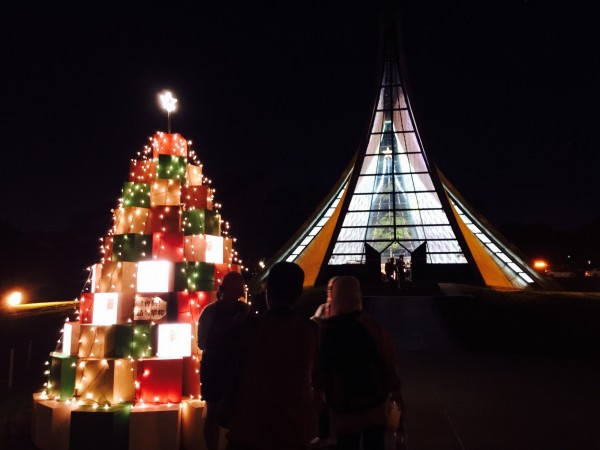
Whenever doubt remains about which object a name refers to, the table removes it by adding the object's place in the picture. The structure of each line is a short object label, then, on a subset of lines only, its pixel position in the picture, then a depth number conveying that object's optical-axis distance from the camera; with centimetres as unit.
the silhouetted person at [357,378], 322
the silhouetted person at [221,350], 250
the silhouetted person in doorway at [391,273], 1995
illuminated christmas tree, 488
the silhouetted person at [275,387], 238
